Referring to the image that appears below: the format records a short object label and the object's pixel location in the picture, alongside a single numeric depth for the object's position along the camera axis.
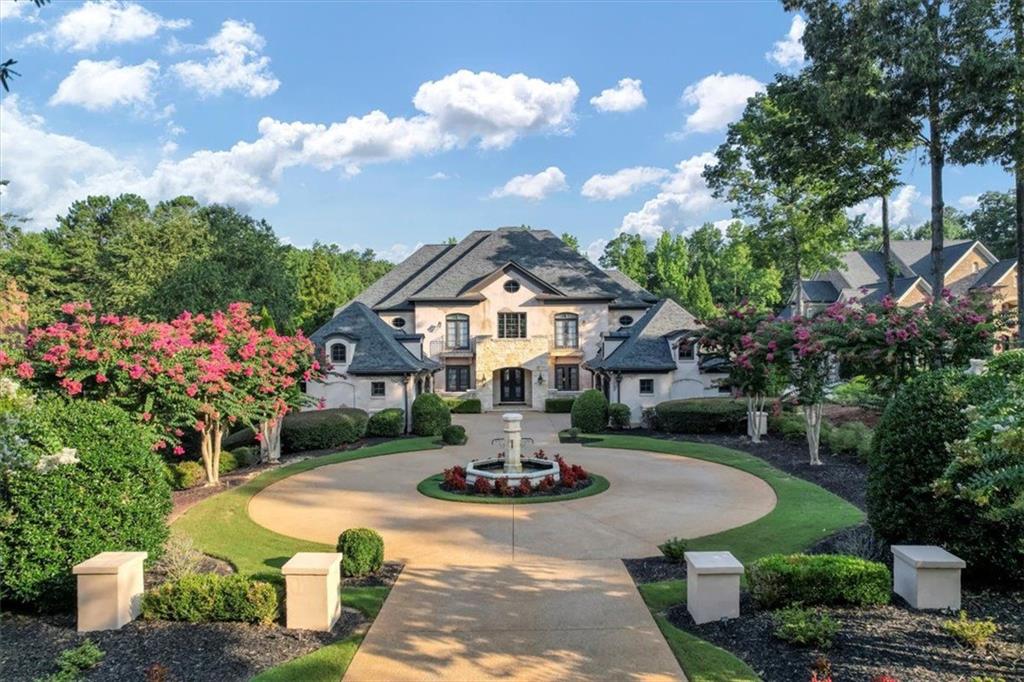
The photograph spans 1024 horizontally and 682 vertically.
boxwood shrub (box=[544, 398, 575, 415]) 35.19
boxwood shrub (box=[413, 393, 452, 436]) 26.48
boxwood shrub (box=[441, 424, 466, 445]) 23.81
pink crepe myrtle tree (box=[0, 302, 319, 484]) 13.95
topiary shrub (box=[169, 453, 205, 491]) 16.81
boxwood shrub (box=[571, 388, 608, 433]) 26.69
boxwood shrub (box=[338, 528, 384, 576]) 9.45
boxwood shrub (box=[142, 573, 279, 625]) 7.52
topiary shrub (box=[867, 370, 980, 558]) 8.12
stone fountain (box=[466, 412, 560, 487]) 15.57
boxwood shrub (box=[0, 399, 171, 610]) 7.68
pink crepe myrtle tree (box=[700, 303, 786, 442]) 18.92
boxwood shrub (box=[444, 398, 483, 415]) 35.56
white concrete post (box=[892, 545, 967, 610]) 7.38
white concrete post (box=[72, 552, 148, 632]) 7.41
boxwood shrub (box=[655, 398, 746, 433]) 25.17
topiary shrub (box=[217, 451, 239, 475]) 19.28
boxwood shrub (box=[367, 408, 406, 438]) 26.08
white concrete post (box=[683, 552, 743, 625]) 7.49
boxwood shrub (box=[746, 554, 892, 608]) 7.47
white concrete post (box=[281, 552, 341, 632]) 7.44
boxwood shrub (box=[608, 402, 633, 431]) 27.61
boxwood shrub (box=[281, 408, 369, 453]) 22.61
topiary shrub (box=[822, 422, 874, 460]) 19.27
